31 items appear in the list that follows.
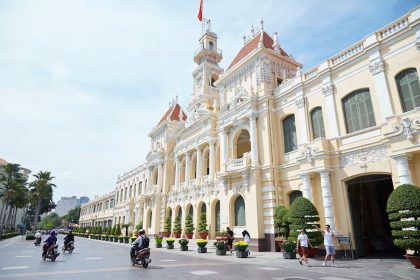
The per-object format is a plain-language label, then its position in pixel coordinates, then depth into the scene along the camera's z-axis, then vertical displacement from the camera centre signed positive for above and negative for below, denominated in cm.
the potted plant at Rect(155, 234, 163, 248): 2381 -136
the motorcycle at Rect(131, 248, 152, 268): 1160 -135
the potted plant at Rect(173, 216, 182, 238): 3075 -49
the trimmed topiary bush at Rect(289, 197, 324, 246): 1496 +24
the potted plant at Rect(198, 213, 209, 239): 2574 -25
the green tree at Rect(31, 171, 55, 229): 5272 +717
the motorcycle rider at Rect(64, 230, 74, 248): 1931 -93
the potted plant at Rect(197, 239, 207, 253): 1906 -137
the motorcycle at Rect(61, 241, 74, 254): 1908 -145
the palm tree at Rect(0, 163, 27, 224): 4859 +665
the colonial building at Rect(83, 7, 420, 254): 1416 +554
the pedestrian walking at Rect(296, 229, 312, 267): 1267 -82
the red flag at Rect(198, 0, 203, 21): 2930 +2173
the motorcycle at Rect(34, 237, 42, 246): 2693 -147
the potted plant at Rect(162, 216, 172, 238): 3300 -40
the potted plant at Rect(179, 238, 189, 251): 2083 -142
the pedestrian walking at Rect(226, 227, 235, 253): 1886 -91
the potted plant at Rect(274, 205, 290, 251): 1716 +5
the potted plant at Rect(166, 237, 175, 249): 2247 -145
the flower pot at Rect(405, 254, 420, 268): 1054 -137
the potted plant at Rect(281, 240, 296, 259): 1508 -138
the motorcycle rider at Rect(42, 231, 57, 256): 1449 -90
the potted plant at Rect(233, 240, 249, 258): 1594 -144
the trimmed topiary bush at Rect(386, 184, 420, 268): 1049 +28
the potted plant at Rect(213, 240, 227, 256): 1750 -145
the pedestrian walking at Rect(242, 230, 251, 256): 1903 -80
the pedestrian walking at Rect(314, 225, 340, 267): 1208 -83
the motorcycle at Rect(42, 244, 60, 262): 1405 -137
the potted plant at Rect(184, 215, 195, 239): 2830 -26
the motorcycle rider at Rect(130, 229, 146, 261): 1230 -87
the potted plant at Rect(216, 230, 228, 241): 1984 -80
